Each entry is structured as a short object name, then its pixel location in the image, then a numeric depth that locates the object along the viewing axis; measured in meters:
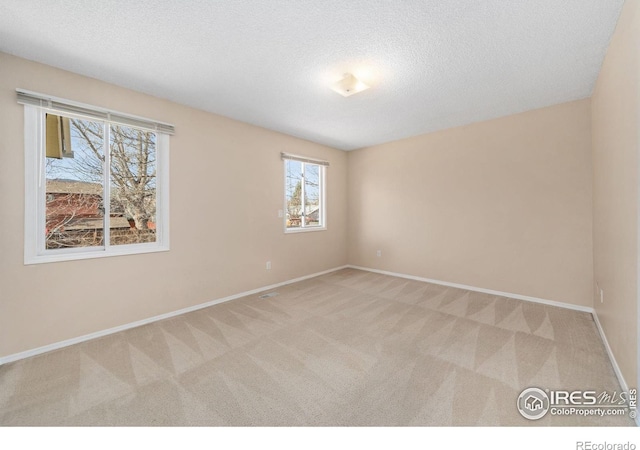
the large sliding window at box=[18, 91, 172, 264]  2.18
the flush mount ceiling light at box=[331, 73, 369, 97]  2.38
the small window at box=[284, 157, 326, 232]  4.40
